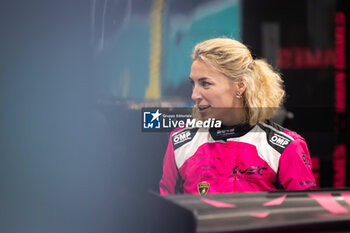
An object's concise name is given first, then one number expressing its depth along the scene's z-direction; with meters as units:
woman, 5.31
